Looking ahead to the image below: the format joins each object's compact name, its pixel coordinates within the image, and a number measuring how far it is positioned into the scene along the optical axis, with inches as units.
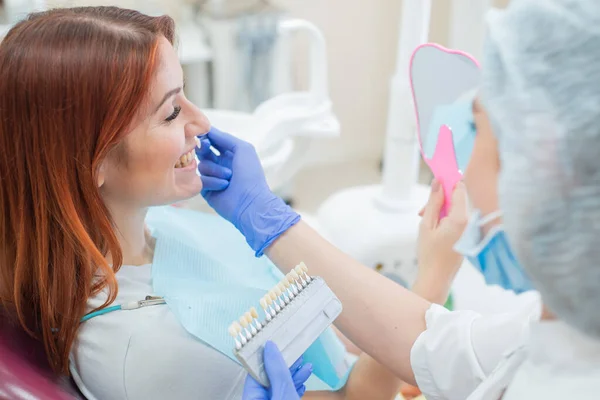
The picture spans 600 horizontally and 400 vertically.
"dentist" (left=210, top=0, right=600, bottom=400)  23.6
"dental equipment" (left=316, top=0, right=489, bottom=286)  63.9
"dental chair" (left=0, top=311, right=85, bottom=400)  33.0
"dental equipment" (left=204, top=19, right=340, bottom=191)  65.5
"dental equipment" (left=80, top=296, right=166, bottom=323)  38.0
